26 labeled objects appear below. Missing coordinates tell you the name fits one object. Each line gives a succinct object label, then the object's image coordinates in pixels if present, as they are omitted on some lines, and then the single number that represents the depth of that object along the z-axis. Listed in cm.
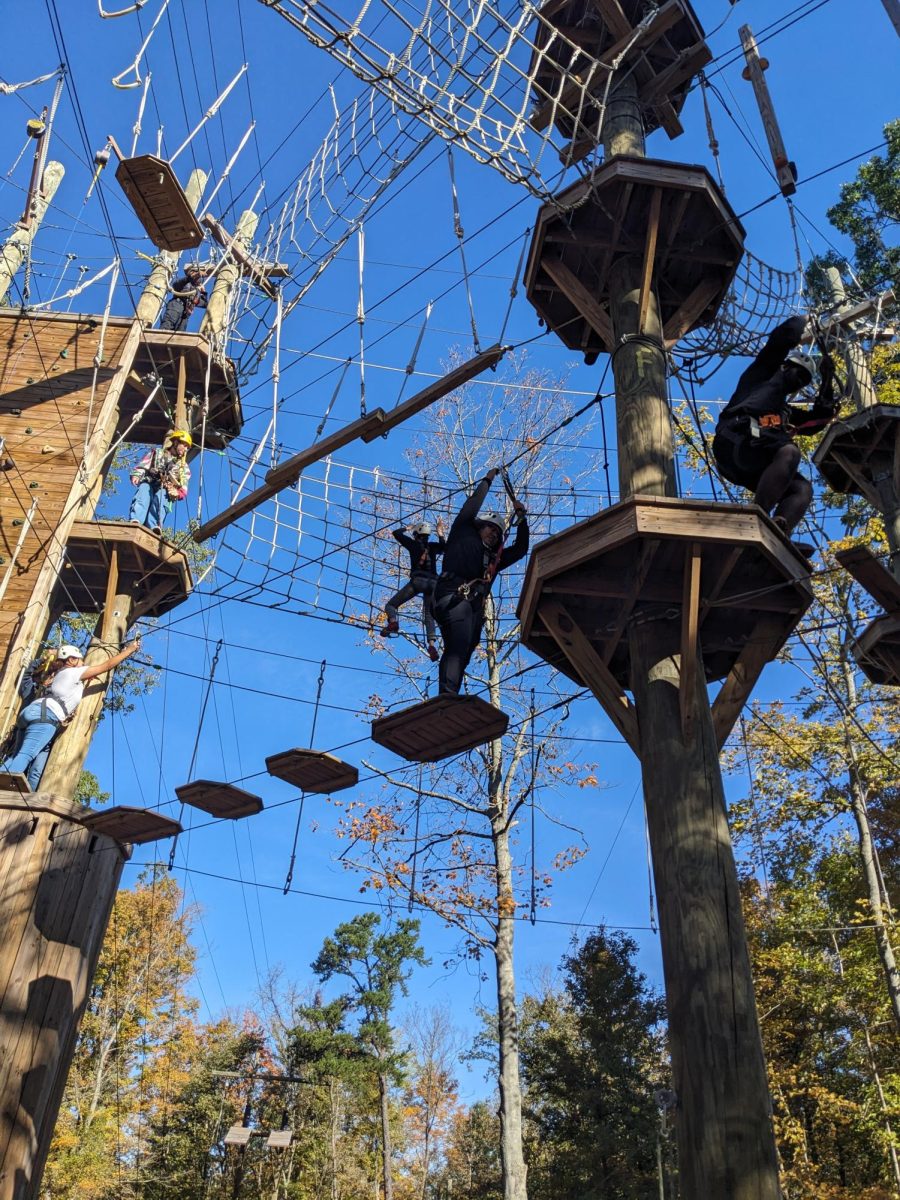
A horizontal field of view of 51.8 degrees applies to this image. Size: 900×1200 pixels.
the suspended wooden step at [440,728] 560
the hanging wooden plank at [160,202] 650
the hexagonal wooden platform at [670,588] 434
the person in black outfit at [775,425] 518
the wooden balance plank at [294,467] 672
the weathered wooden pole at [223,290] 1122
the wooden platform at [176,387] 1083
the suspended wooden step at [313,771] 660
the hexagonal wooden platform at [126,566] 895
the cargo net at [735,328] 724
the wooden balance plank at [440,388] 651
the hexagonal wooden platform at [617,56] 688
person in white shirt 775
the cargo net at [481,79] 553
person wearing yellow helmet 1001
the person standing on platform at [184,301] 1219
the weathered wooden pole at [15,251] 1288
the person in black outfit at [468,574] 651
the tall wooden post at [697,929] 335
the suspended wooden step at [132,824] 701
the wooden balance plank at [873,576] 459
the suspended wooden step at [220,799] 716
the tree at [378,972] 3228
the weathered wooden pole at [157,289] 1087
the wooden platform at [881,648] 669
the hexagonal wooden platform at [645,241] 579
